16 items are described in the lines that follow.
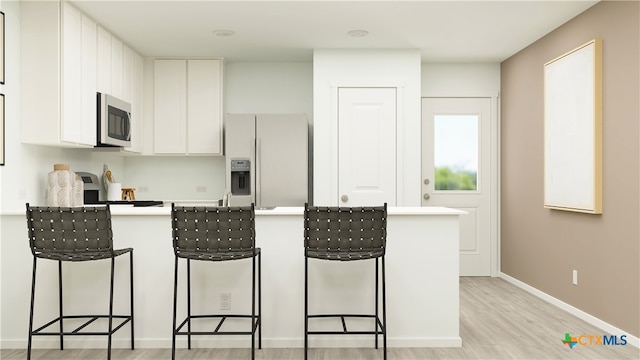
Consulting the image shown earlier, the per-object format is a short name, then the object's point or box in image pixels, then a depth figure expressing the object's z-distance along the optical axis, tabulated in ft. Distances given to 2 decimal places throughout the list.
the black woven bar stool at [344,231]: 9.09
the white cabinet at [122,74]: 14.07
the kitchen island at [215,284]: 10.54
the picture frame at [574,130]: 11.96
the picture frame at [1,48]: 11.15
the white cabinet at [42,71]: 11.79
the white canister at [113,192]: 15.79
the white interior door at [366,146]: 16.39
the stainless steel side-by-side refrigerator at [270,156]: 16.42
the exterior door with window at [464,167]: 18.67
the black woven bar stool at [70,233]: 9.05
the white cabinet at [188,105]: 17.47
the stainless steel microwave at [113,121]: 13.75
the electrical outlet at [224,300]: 10.58
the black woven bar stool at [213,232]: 9.04
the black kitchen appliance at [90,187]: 14.70
